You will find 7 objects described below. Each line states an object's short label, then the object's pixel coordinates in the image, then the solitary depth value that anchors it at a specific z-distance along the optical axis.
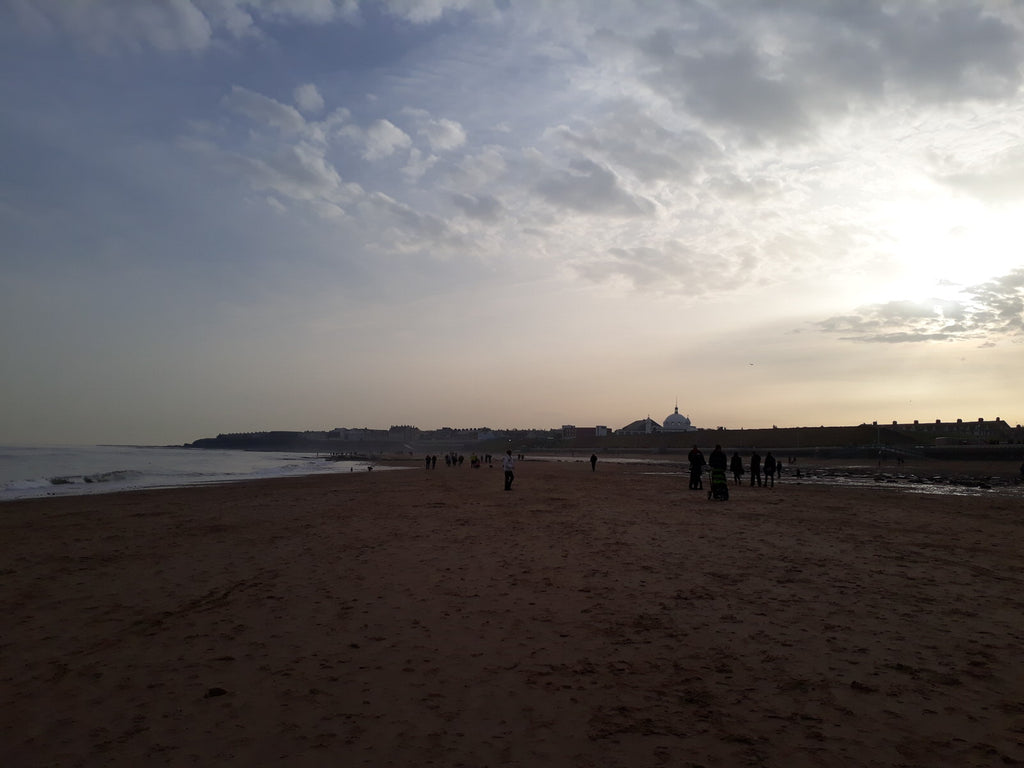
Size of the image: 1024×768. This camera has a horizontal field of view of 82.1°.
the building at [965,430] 94.24
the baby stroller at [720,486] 20.00
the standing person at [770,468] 28.06
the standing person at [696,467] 24.92
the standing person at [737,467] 27.97
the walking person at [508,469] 26.25
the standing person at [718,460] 20.35
